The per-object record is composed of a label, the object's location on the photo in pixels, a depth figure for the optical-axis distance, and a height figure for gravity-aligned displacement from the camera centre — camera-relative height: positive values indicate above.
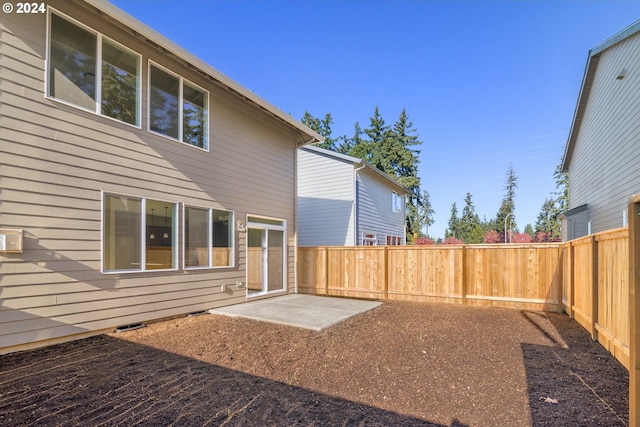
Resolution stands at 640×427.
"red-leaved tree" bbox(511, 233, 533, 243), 30.50 -1.37
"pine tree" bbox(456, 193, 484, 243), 45.16 +0.24
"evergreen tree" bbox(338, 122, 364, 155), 31.16 +8.11
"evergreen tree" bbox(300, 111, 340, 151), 31.39 +9.86
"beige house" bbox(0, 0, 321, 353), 4.37 +0.79
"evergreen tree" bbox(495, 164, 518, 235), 44.12 +3.50
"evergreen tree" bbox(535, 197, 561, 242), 29.81 +0.24
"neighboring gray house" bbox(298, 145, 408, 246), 12.84 +1.00
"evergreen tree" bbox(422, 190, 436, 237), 40.25 +1.58
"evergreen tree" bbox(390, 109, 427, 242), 28.50 +5.90
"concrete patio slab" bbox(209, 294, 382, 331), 6.02 -1.91
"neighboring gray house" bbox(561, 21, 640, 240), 7.52 +2.60
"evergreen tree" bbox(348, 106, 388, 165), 28.73 +7.34
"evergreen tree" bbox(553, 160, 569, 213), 30.18 +3.38
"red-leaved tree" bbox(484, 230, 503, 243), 33.06 -1.41
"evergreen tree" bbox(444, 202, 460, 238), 49.52 +0.09
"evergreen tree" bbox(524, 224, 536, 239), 67.81 -0.90
